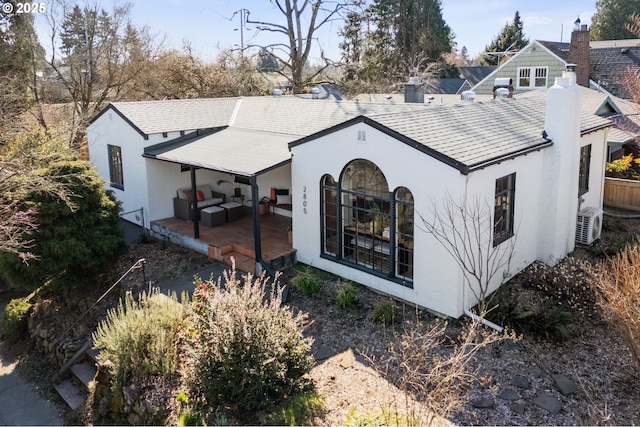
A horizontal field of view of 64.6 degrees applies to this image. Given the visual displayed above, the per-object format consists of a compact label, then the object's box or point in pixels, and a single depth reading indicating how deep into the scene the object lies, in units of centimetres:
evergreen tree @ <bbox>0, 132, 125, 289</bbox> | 1310
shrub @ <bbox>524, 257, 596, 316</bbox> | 1155
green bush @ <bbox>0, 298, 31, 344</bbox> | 1420
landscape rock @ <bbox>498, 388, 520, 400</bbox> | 823
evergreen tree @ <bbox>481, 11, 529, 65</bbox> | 5645
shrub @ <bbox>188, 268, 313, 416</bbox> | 794
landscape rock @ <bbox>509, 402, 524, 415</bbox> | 789
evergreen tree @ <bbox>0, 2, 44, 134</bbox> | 2525
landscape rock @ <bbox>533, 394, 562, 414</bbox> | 796
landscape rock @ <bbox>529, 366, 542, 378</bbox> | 891
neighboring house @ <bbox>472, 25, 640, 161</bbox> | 2826
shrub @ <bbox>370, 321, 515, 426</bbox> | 696
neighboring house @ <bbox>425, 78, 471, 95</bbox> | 3859
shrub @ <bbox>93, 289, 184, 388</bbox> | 930
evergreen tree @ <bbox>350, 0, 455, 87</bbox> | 4534
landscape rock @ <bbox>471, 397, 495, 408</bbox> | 798
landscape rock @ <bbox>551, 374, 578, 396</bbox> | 845
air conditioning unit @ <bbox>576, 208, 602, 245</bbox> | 1523
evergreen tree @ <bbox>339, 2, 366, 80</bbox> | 4484
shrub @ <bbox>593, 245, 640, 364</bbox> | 793
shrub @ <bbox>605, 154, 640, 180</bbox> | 2045
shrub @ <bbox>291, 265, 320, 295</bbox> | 1244
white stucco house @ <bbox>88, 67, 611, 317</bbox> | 1101
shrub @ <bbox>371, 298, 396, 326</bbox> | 1080
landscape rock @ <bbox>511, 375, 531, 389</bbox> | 859
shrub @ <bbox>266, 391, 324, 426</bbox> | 763
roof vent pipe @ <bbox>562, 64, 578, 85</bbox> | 1304
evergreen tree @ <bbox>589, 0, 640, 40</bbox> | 5350
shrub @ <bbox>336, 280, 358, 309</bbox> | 1157
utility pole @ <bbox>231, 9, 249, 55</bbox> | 3167
